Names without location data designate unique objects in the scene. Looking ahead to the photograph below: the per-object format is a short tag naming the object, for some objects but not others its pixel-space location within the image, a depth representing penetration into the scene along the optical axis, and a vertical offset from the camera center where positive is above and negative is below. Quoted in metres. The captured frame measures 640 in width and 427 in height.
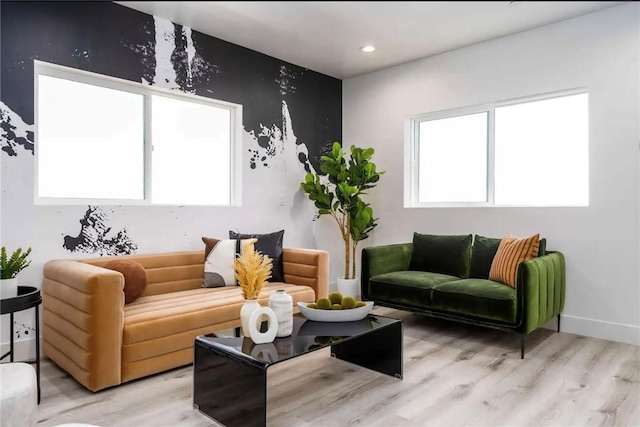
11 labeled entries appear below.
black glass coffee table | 1.76 -0.68
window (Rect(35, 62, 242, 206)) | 2.86 +0.52
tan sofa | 2.13 -0.61
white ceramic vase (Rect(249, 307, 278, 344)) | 1.96 -0.55
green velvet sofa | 2.73 -0.54
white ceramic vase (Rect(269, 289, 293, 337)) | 2.08 -0.50
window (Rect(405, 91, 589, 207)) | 3.28 +0.47
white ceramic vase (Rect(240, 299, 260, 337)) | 2.05 -0.49
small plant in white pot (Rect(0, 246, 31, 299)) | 2.06 -0.32
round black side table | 1.98 -0.46
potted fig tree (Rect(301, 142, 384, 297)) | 4.18 +0.18
